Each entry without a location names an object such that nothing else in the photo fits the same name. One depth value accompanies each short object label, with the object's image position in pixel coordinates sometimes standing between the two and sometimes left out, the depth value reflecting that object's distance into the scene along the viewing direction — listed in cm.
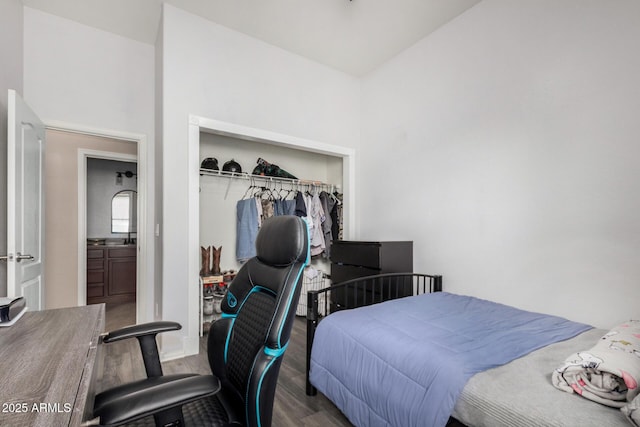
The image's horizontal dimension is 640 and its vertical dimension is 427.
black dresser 262
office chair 77
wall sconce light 502
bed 99
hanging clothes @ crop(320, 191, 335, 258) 380
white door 173
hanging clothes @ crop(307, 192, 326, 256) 368
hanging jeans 341
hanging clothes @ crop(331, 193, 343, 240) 392
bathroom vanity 434
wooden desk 57
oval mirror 499
